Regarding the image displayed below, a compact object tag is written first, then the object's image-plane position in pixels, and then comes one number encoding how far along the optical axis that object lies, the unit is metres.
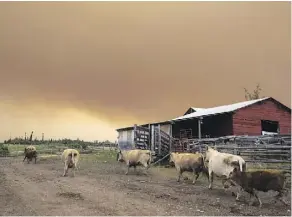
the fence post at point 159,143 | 16.60
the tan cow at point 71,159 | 10.94
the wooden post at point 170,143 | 16.81
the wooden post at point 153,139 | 16.85
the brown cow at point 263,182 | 6.52
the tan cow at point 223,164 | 7.77
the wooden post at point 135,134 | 16.82
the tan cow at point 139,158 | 12.04
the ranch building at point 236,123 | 18.58
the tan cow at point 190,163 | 9.69
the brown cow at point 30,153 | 17.49
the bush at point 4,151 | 24.96
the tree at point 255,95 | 39.88
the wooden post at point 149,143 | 17.09
